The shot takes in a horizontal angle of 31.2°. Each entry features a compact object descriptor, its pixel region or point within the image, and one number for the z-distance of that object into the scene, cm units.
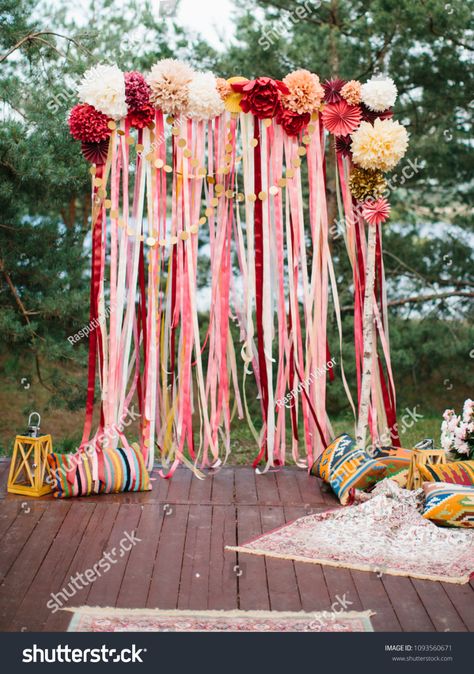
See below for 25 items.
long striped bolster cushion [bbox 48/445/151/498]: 373
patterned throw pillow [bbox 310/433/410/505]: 379
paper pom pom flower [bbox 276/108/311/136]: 408
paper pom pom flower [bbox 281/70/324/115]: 402
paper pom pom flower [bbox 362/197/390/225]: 411
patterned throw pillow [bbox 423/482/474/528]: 342
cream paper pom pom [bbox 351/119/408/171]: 397
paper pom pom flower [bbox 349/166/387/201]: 412
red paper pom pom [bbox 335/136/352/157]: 418
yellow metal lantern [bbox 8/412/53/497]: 375
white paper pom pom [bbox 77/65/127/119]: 385
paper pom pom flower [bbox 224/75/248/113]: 404
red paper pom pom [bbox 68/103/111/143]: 392
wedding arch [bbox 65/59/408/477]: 399
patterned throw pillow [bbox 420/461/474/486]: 366
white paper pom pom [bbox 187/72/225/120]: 391
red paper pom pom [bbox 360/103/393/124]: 416
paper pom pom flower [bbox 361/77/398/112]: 407
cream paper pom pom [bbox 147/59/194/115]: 394
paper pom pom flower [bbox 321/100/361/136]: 409
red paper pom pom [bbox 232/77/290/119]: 399
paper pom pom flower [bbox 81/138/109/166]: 403
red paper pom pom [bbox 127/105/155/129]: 397
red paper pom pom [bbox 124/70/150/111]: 391
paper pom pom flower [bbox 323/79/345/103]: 410
